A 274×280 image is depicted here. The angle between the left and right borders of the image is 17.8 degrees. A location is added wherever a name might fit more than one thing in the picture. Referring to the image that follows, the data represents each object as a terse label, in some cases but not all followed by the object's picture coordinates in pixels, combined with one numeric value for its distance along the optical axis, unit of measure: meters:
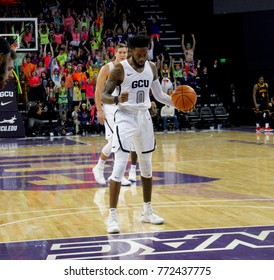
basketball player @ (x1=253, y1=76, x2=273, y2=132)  28.29
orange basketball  9.92
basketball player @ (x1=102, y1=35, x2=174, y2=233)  8.96
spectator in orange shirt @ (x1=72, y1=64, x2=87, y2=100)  28.59
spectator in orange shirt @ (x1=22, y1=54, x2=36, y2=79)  28.03
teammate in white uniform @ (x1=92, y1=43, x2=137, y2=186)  11.73
